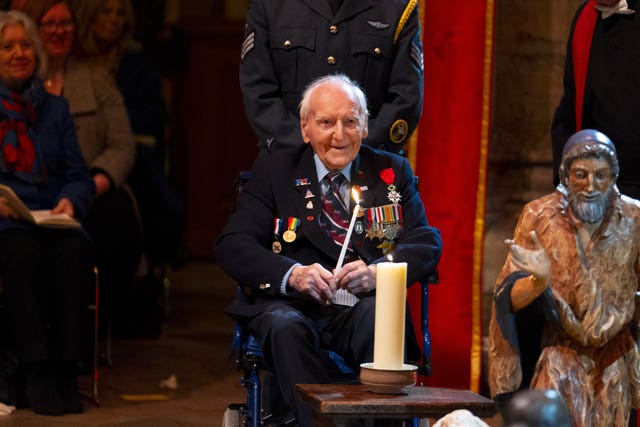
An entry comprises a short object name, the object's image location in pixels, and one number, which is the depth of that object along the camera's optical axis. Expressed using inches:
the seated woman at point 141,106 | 570.9
